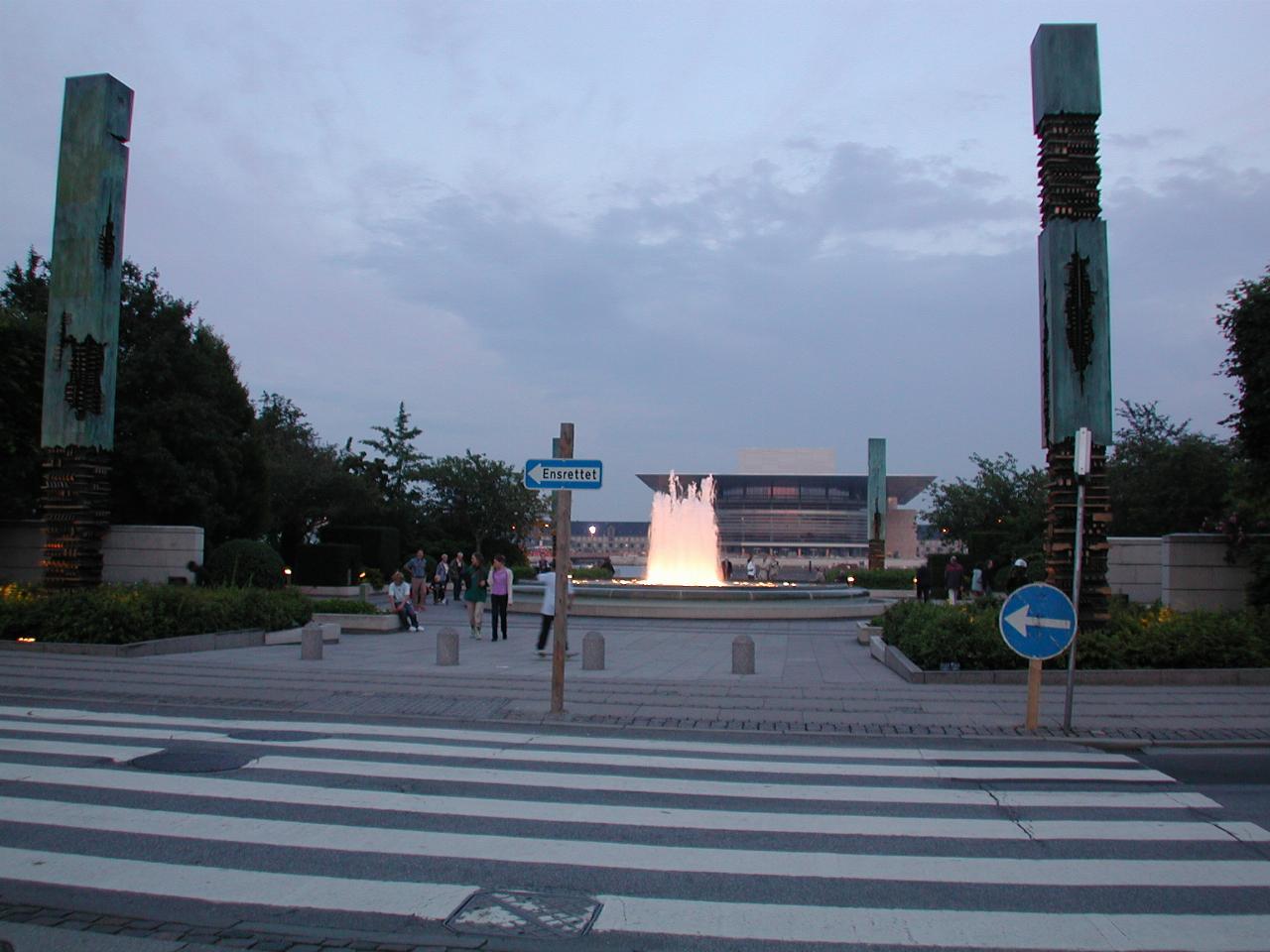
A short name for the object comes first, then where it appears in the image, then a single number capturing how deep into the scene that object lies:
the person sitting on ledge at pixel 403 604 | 25.23
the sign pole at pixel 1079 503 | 11.00
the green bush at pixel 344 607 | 25.59
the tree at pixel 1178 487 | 31.83
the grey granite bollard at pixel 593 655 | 16.64
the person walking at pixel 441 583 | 39.81
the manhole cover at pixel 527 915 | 5.07
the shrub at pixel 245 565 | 26.81
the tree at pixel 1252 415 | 17.69
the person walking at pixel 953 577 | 31.25
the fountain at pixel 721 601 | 31.75
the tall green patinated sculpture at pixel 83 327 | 20.42
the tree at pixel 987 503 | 46.59
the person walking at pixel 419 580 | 29.17
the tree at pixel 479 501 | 56.81
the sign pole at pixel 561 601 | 11.80
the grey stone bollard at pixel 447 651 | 16.72
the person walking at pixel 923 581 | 33.81
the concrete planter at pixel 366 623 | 25.12
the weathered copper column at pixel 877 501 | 59.84
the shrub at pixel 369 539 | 46.03
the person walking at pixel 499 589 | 21.59
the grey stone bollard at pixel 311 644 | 17.33
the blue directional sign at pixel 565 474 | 11.95
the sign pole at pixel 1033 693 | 10.97
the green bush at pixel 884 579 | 51.16
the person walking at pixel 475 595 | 22.64
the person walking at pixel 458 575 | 41.28
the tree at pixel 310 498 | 51.59
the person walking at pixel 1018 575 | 25.88
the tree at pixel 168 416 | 34.47
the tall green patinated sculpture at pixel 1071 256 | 16.66
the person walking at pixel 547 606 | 18.50
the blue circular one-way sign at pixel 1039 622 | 10.54
